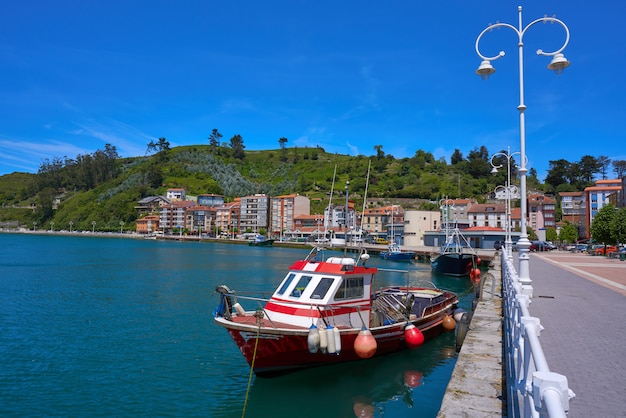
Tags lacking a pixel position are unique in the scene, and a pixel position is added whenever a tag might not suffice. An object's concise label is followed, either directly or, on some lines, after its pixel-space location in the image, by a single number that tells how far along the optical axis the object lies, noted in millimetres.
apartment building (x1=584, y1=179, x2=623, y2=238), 95075
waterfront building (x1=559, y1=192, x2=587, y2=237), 116250
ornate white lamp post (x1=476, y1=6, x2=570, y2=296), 11875
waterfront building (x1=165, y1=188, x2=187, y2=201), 181375
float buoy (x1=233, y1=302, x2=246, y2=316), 14594
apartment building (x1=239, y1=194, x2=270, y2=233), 150500
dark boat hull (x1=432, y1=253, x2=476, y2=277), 46219
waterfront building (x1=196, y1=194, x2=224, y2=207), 171000
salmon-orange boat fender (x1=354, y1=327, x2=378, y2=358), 13797
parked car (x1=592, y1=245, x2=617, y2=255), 52025
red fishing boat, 13250
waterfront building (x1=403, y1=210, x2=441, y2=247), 99062
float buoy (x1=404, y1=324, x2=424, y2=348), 16281
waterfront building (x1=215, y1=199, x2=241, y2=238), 157000
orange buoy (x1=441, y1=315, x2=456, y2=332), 20047
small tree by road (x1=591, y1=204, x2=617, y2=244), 47294
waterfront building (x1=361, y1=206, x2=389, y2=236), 125125
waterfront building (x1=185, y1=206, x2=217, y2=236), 159375
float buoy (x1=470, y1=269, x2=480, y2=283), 36303
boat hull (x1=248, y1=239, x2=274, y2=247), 121438
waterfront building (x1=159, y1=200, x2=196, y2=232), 161875
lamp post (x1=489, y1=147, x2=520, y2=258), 23752
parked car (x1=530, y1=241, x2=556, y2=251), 70375
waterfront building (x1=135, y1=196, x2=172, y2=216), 172375
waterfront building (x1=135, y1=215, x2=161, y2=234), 162875
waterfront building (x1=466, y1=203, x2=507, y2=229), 109375
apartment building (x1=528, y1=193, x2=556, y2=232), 110812
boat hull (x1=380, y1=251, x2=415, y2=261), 68775
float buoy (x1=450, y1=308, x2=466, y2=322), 20972
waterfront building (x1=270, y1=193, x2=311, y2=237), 145000
